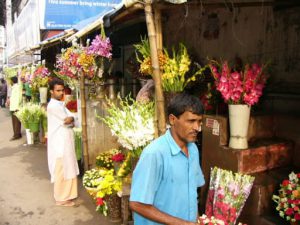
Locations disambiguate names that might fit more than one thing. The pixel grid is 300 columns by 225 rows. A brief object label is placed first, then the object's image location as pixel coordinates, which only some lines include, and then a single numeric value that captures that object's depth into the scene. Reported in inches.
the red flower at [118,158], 199.6
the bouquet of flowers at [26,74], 434.0
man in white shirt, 203.8
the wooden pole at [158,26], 133.7
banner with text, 381.7
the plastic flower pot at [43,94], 392.8
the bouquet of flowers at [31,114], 385.4
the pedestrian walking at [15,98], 420.5
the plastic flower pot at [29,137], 405.9
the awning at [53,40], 281.6
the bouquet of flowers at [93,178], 195.3
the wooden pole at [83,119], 237.6
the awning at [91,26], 152.0
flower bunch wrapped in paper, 115.0
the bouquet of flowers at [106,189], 183.3
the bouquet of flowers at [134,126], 153.9
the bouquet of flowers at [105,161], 226.1
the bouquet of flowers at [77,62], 206.7
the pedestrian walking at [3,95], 805.9
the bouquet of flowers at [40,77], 381.4
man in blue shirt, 78.0
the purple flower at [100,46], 197.3
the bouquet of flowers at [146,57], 152.8
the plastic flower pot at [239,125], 133.7
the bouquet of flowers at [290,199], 119.2
